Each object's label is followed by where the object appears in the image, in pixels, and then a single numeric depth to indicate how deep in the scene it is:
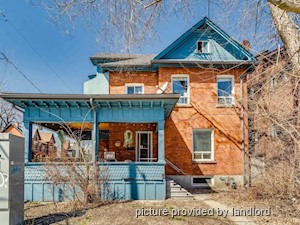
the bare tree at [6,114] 27.36
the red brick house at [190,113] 14.02
